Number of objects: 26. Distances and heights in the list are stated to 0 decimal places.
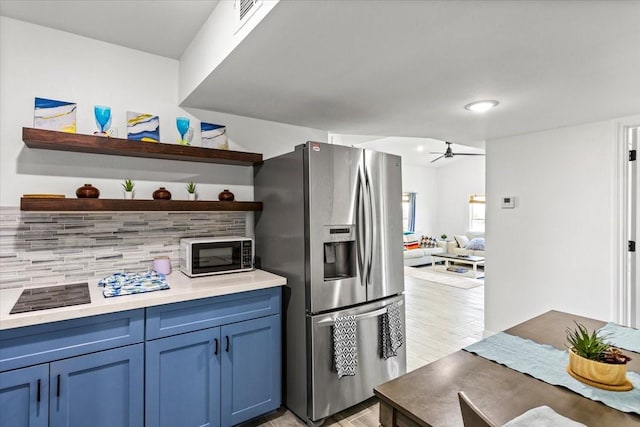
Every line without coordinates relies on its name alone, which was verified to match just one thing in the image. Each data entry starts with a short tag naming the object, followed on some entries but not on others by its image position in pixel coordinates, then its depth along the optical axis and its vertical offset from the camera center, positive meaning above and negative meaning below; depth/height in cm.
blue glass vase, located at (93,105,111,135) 200 +57
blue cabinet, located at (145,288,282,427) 176 -87
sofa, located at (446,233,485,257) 822 -83
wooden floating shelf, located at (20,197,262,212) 176 +4
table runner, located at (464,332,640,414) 103 -57
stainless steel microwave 220 -30
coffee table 719 -108
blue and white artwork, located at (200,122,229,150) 250 +58
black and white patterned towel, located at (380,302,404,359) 241 -89
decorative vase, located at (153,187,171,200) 221 +12
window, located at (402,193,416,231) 994 -1
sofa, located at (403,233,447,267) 835 -95
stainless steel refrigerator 214 -32
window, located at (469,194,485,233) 961 -1
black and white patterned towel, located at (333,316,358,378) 214 -87
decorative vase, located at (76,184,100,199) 196 +12
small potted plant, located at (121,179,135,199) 214 +14
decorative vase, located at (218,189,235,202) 252 +12
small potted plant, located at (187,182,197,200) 240 +16
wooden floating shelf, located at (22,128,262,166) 180 +40
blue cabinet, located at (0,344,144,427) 142 -83
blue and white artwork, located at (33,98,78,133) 186 +55
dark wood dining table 95 -58
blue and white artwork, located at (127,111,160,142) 217 +56
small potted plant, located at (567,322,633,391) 109 -51
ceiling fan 663 +119
